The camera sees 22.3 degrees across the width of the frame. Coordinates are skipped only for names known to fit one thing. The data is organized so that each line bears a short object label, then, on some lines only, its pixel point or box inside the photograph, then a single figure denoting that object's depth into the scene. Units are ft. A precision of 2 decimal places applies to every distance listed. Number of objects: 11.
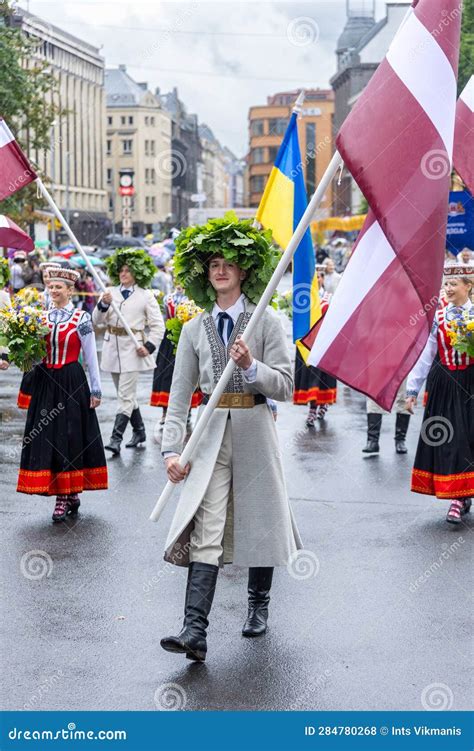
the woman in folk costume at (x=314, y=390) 48.14
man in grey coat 19.52
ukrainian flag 31.07
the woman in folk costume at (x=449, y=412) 29.43
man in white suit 41.37
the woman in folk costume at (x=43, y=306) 30.07
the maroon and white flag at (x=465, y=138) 24.29
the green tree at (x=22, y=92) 77.30
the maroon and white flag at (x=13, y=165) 32.94
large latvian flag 16.60
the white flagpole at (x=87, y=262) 32.19
